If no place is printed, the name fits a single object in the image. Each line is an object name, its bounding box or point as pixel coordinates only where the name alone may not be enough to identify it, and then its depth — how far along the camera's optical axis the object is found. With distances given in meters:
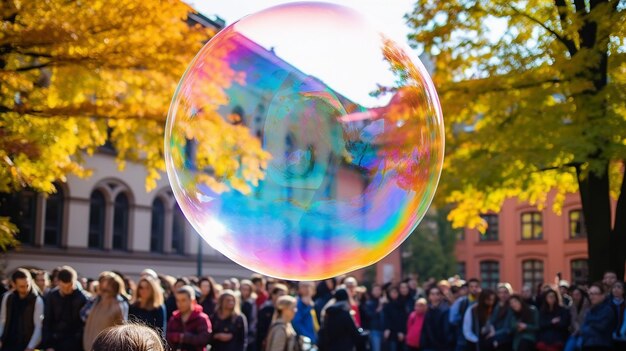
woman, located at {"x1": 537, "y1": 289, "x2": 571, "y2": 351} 13.64
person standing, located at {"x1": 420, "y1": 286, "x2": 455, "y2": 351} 14.57
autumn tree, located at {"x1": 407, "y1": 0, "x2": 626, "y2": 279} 13.16
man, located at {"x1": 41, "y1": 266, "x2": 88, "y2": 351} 10.55
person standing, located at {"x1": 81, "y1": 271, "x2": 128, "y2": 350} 9.40
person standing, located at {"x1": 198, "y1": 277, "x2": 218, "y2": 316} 13.05
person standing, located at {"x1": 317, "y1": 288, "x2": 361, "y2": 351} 11.30
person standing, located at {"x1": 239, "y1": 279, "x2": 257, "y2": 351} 14.66
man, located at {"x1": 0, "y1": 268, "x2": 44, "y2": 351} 10.48
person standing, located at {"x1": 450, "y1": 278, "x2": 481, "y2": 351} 14.55
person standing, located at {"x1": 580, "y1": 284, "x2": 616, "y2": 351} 12.14
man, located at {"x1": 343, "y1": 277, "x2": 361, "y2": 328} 15.60
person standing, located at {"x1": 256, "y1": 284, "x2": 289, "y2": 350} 12.96
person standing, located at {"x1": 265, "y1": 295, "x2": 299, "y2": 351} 10.26
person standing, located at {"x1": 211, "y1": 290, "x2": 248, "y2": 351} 10.79
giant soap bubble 4.40
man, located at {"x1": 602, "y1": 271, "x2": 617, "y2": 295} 12.95
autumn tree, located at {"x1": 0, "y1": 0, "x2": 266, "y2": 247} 10.51
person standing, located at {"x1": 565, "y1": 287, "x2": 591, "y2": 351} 13.17
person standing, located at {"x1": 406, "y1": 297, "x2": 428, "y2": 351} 15.00
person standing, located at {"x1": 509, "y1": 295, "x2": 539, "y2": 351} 13.59
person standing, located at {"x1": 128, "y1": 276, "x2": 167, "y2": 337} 9.62
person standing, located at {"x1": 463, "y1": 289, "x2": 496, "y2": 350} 13.77
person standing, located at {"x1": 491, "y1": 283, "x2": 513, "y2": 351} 13.56
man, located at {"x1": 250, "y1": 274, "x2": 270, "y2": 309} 15.41
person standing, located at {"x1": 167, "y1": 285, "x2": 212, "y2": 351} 9.72
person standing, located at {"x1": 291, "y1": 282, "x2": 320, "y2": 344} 12.06
